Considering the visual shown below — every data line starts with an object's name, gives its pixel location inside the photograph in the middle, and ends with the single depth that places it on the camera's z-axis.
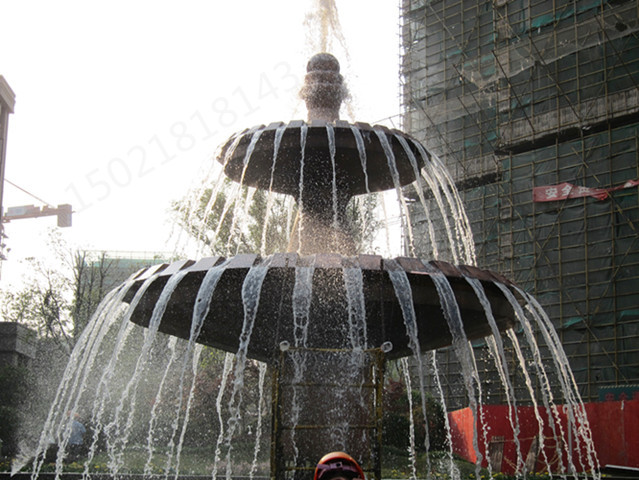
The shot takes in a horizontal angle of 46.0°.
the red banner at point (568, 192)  22.98
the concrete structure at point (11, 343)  20.17
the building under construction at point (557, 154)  22.39
